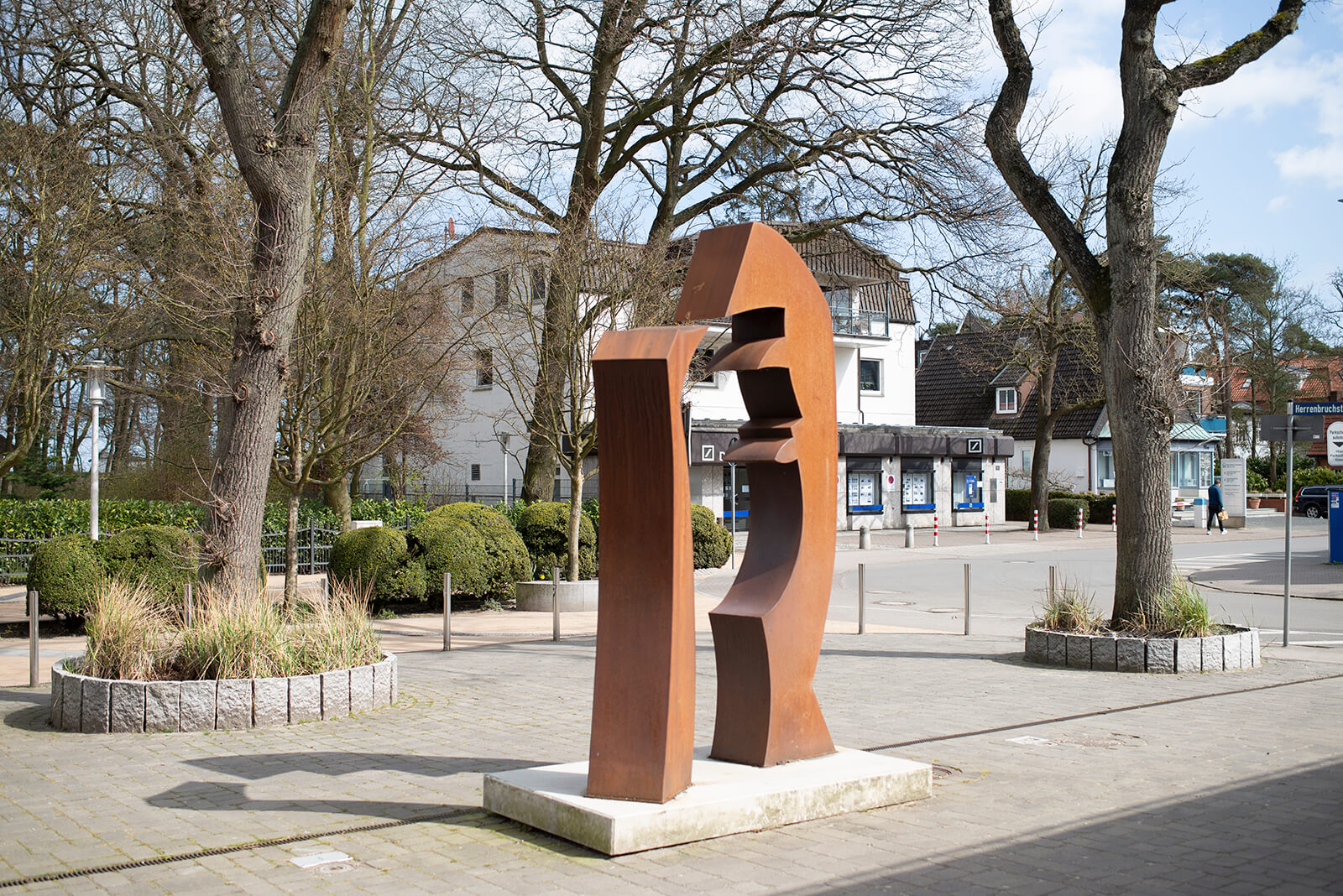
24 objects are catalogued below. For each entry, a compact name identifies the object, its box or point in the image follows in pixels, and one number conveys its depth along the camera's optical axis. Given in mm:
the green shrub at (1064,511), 41938
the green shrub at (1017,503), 47312
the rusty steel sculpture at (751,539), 5738
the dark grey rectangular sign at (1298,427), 13844
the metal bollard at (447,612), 12961
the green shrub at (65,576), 13742
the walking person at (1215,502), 37125
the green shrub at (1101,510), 43750
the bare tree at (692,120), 19531
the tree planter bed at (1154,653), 11156
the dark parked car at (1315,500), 50625
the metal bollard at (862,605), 14547
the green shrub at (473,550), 17047
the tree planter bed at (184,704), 8203
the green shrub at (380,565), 16422
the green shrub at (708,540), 24188
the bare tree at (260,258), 10516
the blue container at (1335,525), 24969
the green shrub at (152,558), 14023
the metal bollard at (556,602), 13519
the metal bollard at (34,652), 10195
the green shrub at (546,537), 19344
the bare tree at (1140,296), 11672
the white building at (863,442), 38844
